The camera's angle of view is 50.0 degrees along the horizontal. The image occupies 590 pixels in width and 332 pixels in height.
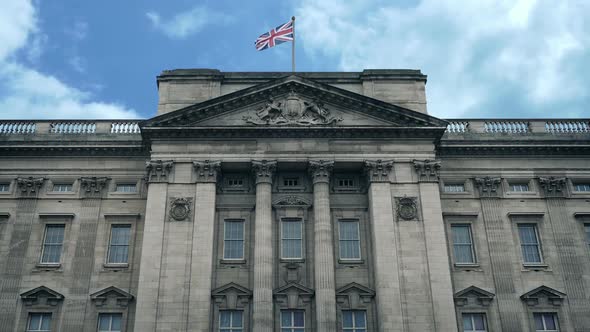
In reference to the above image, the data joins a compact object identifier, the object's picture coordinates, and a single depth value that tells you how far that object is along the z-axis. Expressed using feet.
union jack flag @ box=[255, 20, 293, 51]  131.75
